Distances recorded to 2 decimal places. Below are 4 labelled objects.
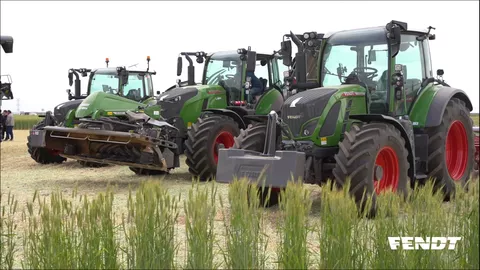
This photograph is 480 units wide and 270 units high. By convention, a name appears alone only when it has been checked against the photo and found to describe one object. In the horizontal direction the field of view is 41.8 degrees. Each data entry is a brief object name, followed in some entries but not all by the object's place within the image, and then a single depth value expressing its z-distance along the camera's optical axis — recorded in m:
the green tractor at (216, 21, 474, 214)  6.90
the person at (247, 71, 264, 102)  12.23
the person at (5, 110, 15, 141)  25.66
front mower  14.42
